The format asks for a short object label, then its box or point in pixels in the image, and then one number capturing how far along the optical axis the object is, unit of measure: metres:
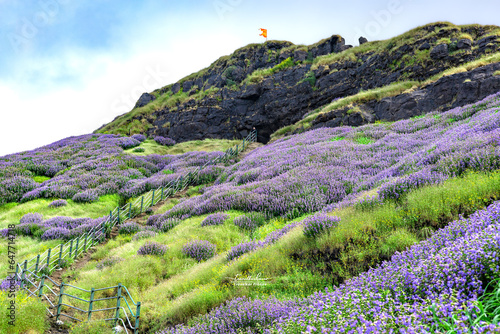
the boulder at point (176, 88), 53.19
